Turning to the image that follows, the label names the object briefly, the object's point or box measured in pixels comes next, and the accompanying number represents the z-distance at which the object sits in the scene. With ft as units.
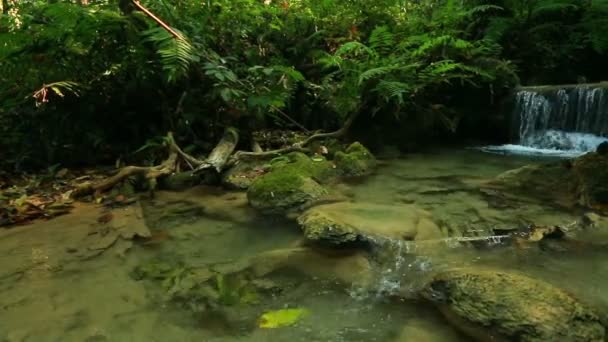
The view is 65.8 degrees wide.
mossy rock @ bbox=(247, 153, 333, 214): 13.51
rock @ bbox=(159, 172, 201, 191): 17.02
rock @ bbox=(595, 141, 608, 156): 13.56
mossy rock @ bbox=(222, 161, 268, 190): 16.60
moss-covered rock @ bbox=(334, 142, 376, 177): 18.03
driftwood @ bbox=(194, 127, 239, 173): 17.30
